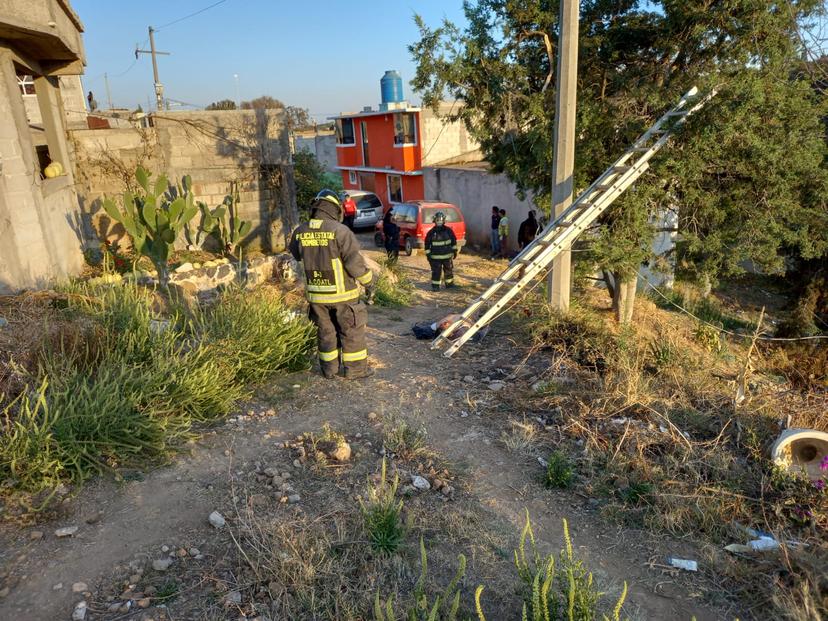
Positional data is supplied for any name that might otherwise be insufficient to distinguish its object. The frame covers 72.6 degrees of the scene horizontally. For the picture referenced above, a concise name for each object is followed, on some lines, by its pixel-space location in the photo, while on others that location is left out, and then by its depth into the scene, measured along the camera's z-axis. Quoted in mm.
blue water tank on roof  26328
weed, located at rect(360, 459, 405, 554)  3254
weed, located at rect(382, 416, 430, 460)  4359
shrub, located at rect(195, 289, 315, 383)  5449
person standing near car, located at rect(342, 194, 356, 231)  21281
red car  16031
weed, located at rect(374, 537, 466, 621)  2506
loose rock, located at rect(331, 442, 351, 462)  4242
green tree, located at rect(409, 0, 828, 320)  7734
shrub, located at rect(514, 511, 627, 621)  2482
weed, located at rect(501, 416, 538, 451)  4551
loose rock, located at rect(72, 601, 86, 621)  2754
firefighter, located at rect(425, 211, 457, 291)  10836
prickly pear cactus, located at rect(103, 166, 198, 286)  9219
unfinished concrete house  6992
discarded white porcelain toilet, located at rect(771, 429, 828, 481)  3920
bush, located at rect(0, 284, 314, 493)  3754
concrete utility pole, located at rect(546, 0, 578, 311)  7230
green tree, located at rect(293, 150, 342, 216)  15242
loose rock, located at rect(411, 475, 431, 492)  3957
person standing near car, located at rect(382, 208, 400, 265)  14970
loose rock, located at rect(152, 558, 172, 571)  3094
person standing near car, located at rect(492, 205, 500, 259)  16562
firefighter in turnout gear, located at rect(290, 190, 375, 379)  5652
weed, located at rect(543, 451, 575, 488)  4055
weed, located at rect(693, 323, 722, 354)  9578
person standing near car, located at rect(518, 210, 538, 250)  14406
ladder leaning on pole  6617
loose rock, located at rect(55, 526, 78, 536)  3316
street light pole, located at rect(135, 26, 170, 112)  25681
